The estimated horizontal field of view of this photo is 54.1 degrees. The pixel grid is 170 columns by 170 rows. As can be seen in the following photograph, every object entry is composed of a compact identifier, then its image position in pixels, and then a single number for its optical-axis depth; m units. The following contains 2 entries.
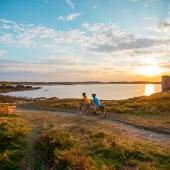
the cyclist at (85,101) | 15.67
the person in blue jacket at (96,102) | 14.82
